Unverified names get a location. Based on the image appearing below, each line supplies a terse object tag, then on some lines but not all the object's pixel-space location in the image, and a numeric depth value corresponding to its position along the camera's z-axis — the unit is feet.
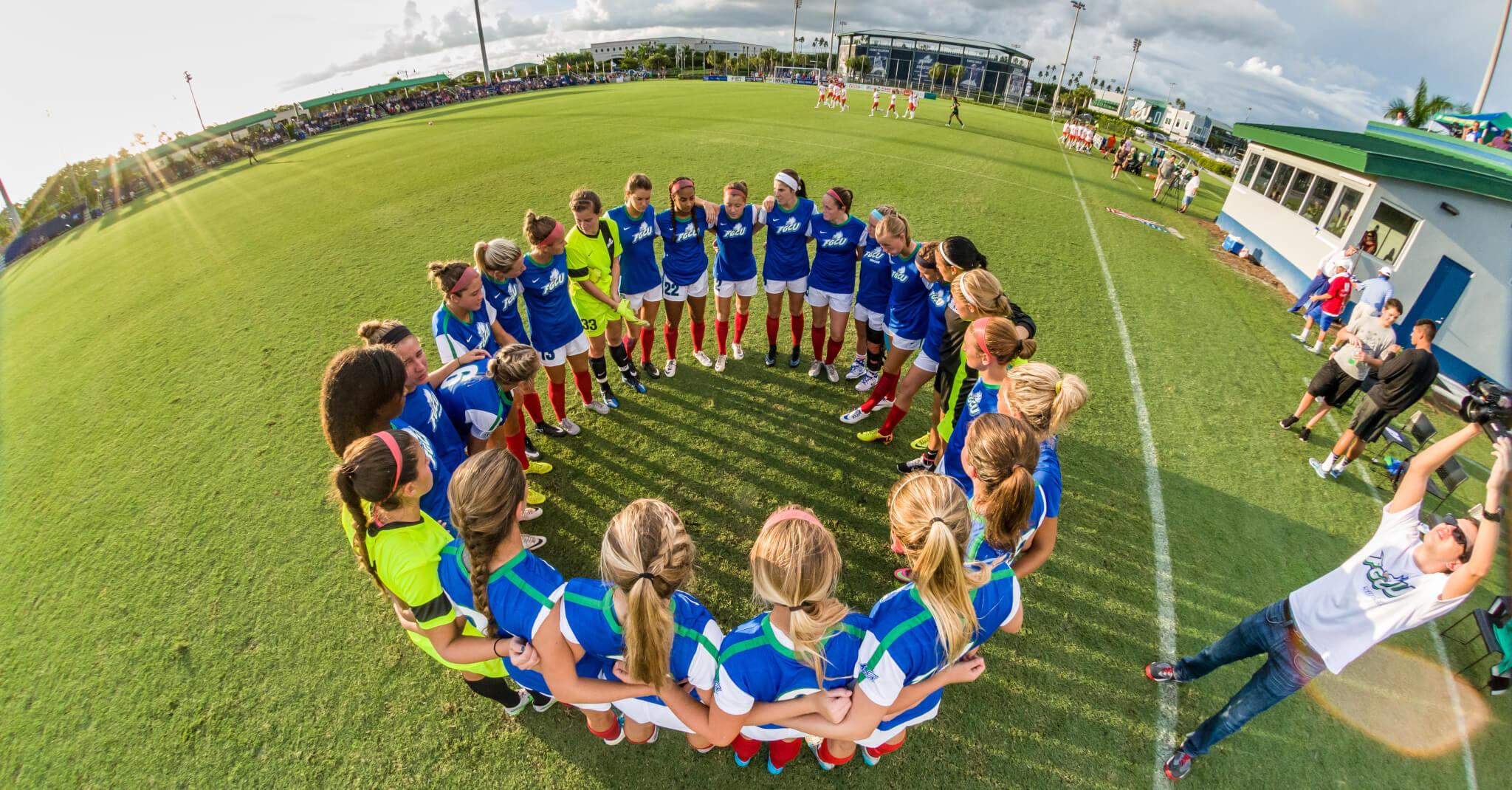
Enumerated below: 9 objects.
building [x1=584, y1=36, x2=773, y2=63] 324.80
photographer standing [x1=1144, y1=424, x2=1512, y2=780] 7.43
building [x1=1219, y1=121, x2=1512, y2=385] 24.86
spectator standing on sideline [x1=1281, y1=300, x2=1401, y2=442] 17.11
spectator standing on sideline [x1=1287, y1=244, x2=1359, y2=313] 25.67
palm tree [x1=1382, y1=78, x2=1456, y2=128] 86.79
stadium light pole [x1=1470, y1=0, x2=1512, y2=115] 49.49
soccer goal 183.09
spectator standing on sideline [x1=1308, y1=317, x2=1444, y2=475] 15.49
